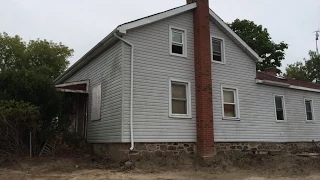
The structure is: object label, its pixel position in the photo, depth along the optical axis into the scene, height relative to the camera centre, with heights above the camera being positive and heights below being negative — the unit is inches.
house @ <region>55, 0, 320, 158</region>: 364.2 +56.2
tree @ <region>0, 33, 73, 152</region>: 366.5 +43.0
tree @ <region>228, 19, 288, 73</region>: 1041.0 +347.9
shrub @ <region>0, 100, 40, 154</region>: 337.5 +1.1
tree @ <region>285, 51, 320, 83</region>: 1303.0 +291.0
